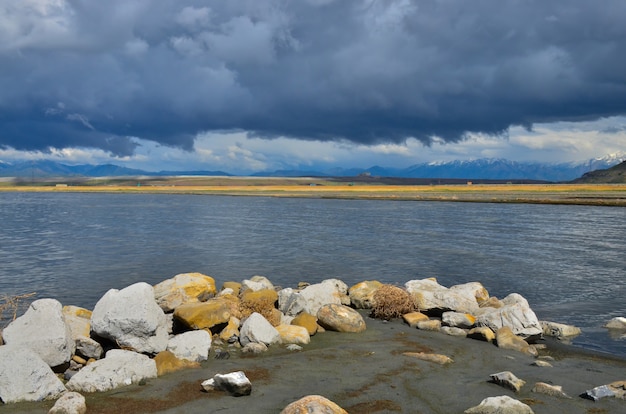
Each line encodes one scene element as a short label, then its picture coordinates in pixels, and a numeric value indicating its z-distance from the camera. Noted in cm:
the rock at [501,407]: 1079
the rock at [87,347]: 1495
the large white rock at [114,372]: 1262
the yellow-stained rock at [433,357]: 1506
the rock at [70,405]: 1099
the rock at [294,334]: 1698
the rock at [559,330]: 1833
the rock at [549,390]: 1234
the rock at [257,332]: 1658
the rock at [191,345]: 1527
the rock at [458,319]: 1906
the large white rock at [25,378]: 1195
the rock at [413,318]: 1956
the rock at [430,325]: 1900
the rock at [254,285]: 2239
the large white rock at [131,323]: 1520
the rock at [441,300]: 2070
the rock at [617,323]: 1928
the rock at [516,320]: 1777
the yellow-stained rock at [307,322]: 1812
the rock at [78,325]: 1585
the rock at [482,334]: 1752
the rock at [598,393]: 1215
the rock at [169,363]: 1402
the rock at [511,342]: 1642
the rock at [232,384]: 1232
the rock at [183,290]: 1986
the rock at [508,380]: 1267
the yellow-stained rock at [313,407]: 1009
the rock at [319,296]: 1994
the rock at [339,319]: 1859
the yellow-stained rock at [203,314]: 1703
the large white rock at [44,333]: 1370
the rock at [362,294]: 2217
